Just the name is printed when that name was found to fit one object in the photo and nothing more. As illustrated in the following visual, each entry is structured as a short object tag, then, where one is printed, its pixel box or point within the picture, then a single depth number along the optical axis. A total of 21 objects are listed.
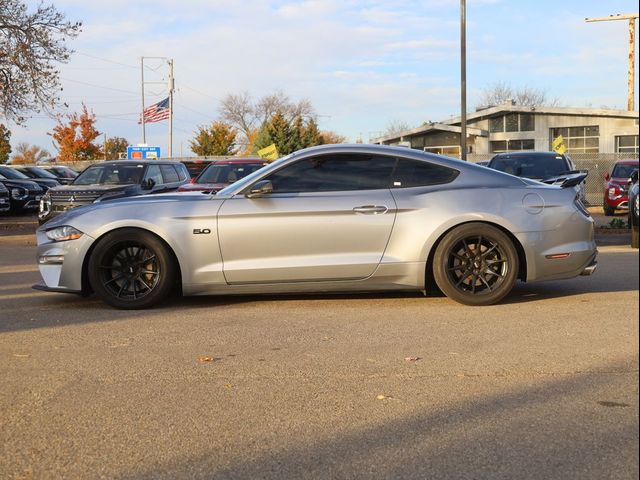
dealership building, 43.81
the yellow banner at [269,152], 26.00
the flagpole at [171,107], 59.66
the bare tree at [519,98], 91.00
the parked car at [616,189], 21.20
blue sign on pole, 47.83
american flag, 54.22
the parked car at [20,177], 28.27
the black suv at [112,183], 16.05
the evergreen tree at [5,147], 67.38
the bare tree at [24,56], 24.55
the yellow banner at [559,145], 22.33
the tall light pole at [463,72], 22.66
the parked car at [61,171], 37.41
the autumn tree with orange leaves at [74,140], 69.75
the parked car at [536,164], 16.48
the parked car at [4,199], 23.45
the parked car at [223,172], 16.48
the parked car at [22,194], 25.25
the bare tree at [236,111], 90.75
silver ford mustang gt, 7.29
